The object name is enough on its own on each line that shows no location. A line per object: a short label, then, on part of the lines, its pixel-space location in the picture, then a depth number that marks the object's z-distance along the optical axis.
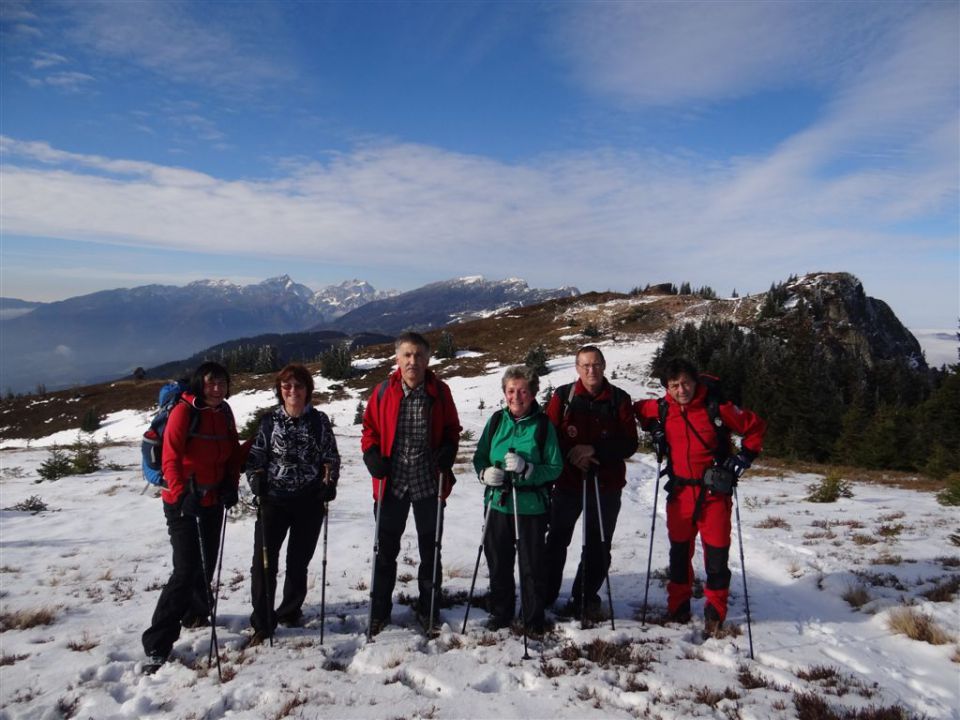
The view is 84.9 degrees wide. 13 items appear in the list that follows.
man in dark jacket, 5.87
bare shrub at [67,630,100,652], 5.59
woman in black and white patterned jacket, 5.61
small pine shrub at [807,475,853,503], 13.81
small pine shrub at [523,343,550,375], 40.84
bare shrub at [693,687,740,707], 4.52
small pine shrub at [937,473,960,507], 12.91
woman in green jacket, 5.53
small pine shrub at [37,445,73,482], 17.00
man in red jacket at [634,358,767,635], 5.82
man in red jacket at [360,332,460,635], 5.63
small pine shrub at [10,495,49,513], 12.74
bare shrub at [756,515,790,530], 11.16
